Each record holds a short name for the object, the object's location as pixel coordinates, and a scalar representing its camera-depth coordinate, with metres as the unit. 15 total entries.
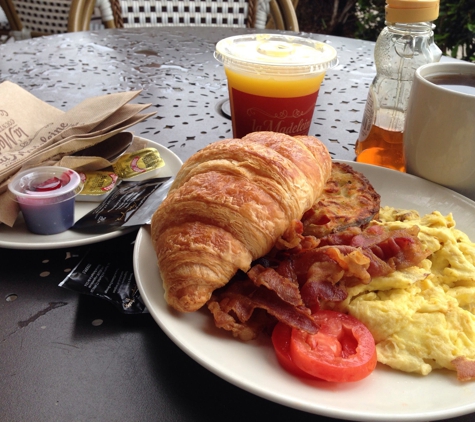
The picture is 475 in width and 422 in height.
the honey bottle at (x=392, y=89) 0.40
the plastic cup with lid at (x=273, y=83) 0.40
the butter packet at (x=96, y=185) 0.37
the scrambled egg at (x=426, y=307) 0.25
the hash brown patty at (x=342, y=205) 0.31
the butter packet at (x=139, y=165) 0.40
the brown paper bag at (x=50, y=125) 0.37
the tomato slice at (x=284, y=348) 0.23
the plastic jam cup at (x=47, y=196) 0.32
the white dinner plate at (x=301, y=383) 0.21
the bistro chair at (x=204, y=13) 0.84
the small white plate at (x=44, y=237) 0.31
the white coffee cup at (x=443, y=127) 0.33
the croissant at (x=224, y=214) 0.26
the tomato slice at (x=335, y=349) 0.23
